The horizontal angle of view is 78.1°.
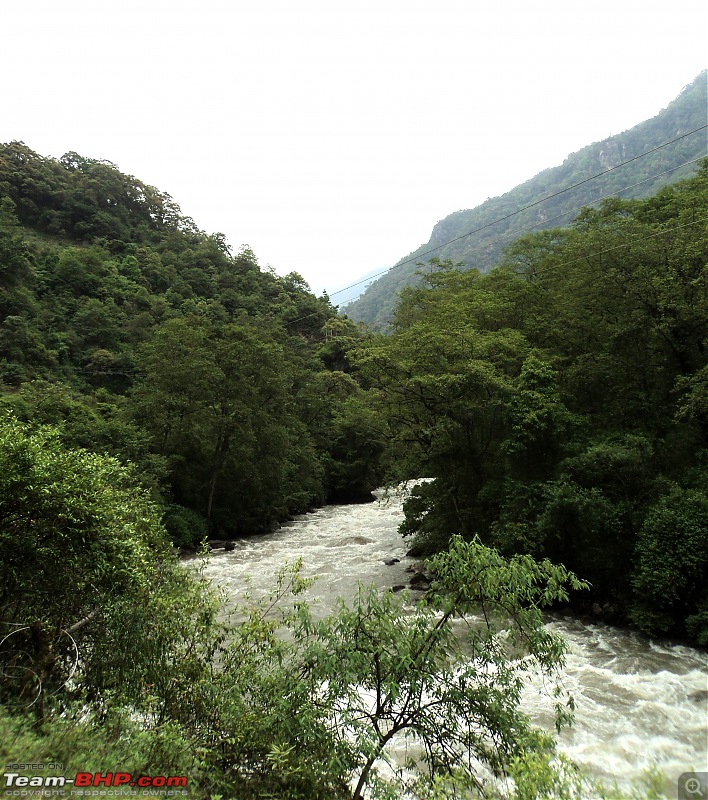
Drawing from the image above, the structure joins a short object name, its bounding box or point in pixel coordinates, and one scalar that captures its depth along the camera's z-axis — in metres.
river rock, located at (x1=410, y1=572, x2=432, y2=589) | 13.90
